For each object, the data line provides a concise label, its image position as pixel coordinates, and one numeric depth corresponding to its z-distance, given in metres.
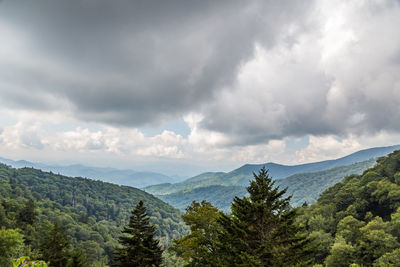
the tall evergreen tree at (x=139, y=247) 25.02
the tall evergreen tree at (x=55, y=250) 31.58
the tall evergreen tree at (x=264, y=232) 17.06
